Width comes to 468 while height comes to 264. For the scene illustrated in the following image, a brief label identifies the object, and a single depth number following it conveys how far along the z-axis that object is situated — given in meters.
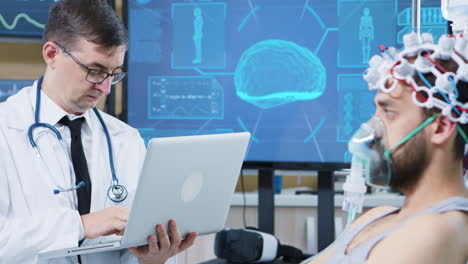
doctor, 1.69
